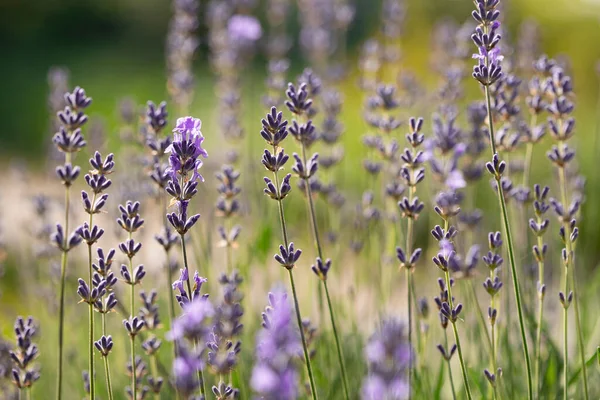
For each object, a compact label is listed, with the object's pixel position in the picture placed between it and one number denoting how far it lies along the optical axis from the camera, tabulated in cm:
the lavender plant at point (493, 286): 90
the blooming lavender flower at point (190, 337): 79
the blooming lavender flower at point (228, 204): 97
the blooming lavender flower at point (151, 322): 91
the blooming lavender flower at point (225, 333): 82
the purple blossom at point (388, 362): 78
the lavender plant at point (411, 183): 90
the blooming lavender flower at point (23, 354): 89
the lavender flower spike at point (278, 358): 78
